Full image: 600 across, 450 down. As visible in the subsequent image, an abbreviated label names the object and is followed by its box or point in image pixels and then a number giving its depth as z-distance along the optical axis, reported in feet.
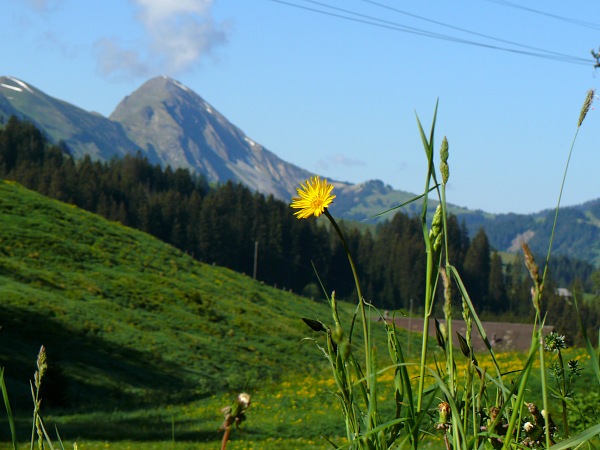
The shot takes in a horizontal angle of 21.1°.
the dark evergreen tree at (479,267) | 376.29
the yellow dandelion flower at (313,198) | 4.97
